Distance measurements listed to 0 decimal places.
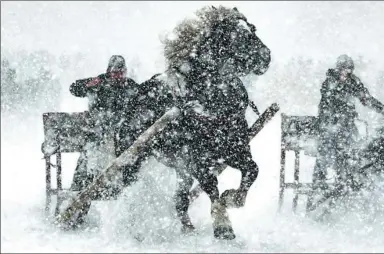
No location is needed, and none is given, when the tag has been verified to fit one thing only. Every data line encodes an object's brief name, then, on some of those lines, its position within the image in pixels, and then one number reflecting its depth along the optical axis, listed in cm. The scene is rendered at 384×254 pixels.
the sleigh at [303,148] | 1386
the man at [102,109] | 1277
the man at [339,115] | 1402
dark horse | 1074
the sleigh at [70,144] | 1152
